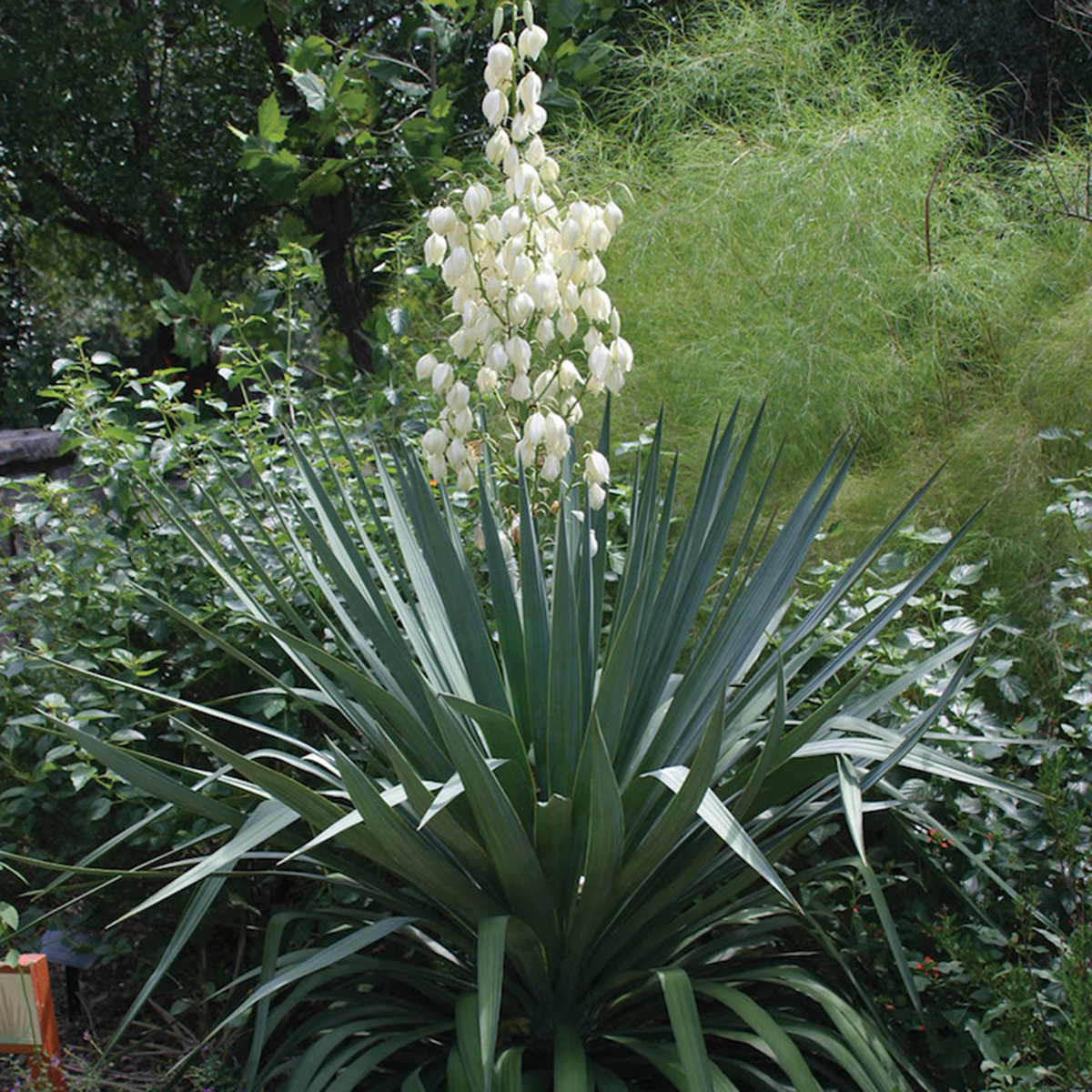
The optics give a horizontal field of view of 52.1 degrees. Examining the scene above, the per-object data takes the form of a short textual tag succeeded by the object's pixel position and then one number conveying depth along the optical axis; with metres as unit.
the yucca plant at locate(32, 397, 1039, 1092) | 1.36
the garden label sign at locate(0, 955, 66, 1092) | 1.62
